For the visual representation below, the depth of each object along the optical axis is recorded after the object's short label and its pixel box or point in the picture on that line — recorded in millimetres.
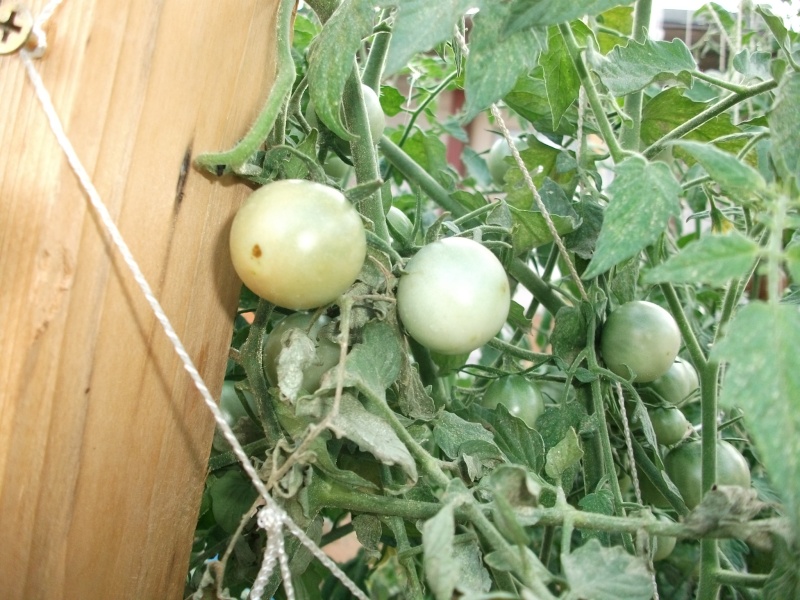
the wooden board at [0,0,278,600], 374
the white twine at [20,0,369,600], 366
